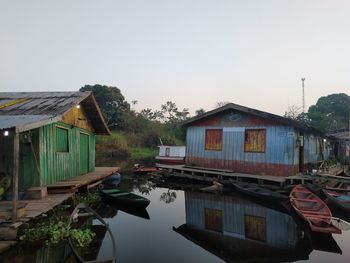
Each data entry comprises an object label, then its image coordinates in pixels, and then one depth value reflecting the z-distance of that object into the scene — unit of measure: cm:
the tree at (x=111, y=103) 5081
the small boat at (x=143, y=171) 2467
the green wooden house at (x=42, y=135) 971
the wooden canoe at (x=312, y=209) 915
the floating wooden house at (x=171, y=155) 3198
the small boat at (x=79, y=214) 691
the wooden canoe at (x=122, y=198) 1221
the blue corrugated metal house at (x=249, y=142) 1705
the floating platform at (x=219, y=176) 1580
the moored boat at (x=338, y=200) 1201
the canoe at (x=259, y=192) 1423
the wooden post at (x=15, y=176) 770
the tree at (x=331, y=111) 4400
